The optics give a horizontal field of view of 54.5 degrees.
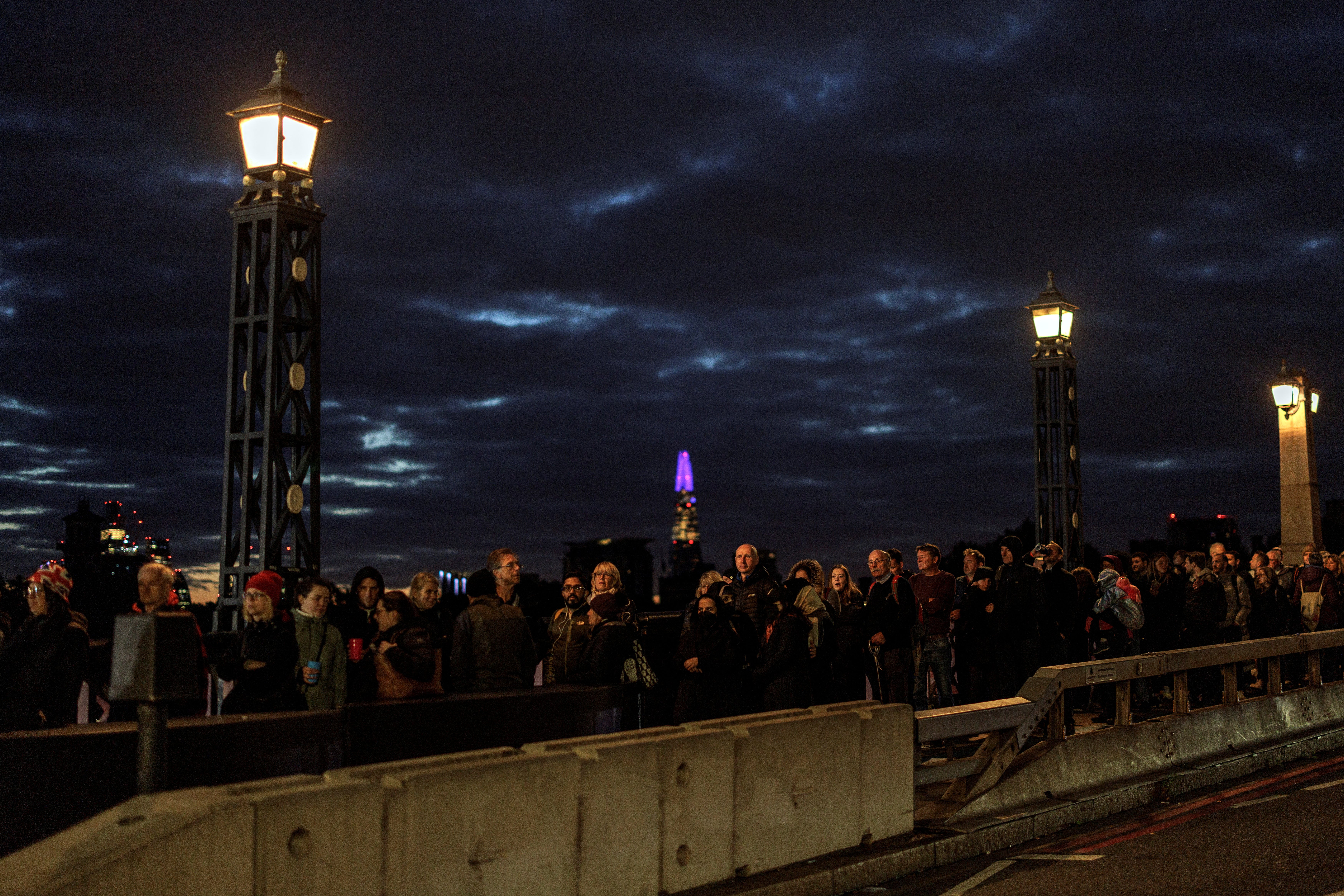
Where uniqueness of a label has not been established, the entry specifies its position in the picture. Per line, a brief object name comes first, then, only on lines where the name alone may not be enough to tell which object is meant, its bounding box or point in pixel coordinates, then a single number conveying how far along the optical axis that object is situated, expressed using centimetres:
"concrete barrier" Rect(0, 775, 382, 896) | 425
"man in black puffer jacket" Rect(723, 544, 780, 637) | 1084
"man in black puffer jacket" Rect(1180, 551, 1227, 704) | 1532
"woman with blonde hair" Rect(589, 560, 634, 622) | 977
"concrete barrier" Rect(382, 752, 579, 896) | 530
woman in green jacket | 783
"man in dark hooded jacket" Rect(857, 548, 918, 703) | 1159
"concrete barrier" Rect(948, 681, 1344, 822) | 910
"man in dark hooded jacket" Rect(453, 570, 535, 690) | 891
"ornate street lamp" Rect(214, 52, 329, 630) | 974
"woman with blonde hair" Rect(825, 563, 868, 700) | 1154
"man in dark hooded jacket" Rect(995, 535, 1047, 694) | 1244
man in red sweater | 1254
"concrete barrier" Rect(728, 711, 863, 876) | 698
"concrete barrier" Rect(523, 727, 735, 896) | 614
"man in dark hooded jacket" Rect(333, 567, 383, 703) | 826
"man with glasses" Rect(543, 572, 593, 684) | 971
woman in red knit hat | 764
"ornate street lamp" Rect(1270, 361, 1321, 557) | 2430
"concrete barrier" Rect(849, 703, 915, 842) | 784
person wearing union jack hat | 777
